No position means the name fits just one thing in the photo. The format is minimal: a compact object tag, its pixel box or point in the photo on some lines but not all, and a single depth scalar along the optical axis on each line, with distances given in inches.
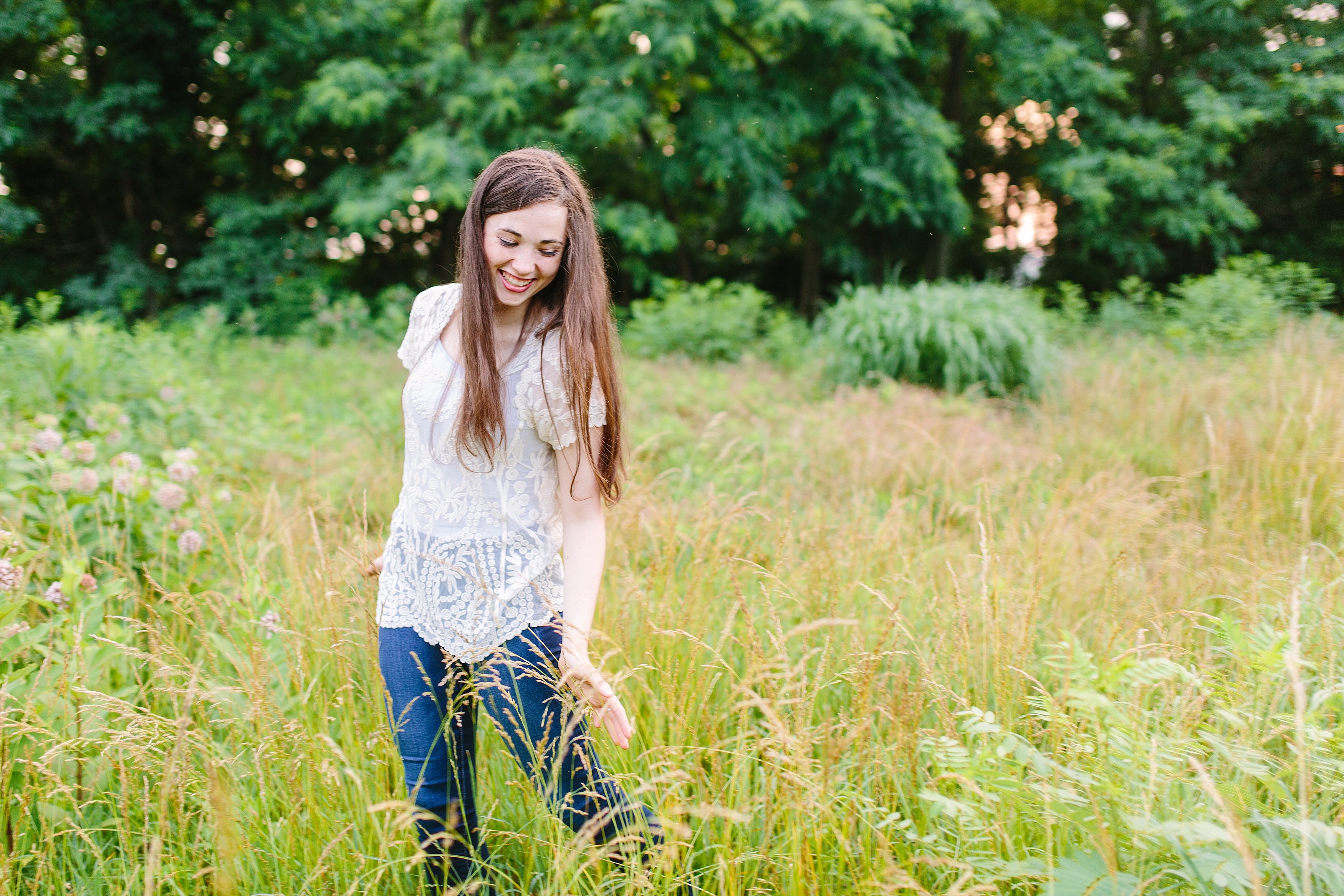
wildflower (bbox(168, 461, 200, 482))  103.0
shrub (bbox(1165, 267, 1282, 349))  266.2
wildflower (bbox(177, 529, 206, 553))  95.2
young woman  58.8
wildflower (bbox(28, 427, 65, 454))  99.3
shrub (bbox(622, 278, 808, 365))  317.1
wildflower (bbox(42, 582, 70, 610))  77.6
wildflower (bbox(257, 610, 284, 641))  76.3
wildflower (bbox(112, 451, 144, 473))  101.7
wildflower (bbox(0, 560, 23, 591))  72.1
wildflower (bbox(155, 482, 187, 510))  98.5
